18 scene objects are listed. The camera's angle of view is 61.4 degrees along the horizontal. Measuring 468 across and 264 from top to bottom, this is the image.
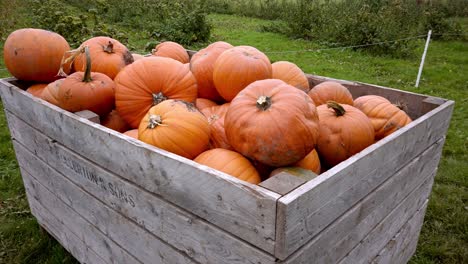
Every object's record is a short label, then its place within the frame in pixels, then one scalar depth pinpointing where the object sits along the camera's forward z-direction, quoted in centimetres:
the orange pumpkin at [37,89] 231
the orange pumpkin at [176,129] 159
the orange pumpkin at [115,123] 208
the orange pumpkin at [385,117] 190
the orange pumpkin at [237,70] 198
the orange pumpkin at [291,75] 222
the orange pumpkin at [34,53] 230
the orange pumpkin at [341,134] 172
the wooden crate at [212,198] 116
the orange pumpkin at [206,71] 221
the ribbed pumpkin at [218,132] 175
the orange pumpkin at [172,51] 275
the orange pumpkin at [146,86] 195
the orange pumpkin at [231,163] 146
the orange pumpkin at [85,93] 197
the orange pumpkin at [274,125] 145
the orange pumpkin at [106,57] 228
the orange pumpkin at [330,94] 206
